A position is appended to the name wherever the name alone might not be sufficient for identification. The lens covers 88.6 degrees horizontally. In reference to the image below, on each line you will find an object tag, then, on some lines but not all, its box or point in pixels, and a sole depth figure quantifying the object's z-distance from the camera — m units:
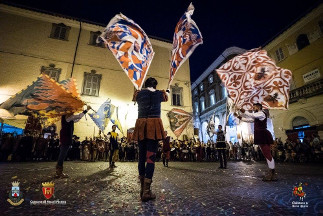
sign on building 14.91
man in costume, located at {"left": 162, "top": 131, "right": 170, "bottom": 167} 8.86
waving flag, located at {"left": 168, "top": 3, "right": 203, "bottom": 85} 3.76
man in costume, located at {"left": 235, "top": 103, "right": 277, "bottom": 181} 4.18
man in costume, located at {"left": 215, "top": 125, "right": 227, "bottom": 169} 7.50
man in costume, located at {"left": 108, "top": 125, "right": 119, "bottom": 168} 7.48
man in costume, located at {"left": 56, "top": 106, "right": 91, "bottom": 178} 4.33
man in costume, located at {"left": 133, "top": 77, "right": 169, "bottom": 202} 2.58
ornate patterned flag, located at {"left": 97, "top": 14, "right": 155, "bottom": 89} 5.00
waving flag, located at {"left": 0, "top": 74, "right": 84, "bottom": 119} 4.76
